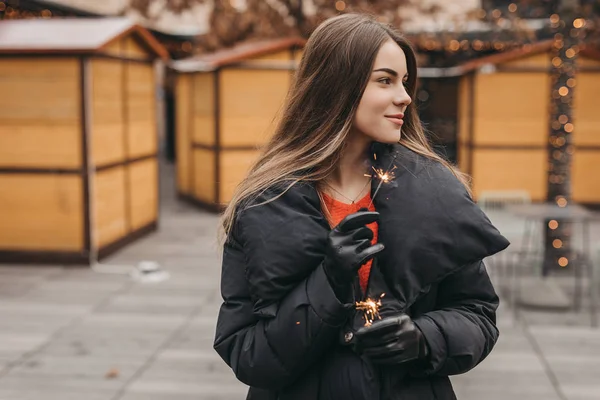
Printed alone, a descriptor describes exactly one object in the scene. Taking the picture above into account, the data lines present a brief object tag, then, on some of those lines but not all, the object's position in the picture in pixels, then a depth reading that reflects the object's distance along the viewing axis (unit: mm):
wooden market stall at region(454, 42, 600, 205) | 13406
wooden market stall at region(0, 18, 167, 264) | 9094
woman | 1937
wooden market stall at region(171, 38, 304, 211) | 12750
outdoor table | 7250
